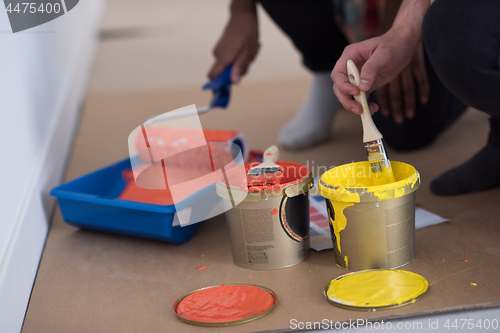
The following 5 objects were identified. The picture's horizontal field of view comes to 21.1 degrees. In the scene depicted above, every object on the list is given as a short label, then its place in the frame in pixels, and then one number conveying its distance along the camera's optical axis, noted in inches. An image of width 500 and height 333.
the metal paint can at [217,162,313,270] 59.6
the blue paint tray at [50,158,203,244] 63.1
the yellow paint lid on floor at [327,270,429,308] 56.5
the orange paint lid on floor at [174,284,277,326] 56.8
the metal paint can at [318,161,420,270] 57.9
